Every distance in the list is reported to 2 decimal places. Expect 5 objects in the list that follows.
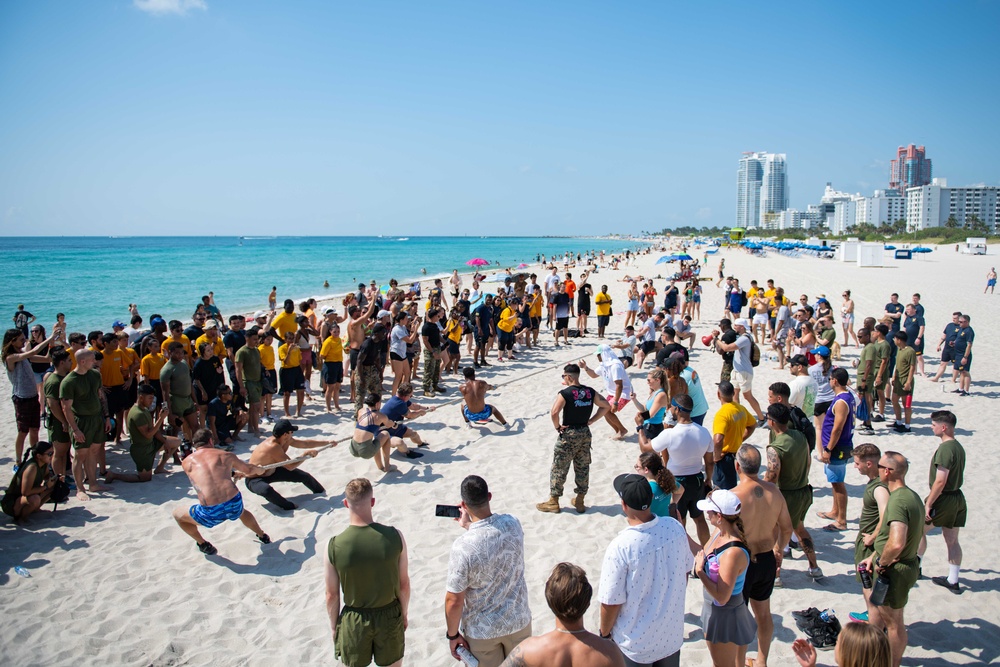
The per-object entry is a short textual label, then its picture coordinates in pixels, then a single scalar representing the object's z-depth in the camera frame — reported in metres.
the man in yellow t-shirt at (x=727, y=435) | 5.43
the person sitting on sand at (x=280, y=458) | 6.45
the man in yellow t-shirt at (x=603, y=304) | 15.16
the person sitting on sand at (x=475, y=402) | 8.55
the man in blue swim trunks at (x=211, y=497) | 5.26
